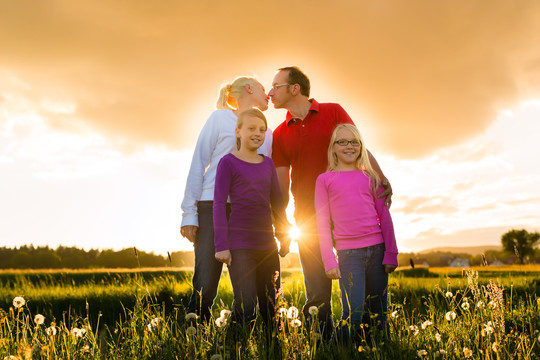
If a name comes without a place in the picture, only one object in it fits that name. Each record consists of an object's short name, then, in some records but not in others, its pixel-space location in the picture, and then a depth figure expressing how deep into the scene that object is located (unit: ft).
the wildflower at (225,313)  11.72
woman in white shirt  16.05
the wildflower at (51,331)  11.94
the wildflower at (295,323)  11.13
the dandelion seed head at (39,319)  12.03
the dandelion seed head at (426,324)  13.16
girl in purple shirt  13.65
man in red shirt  16.47
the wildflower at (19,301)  11.67
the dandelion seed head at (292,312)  11.90
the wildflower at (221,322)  11.30
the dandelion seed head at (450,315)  14.10
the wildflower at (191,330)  11.85
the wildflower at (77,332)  12.27
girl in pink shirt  13.97
